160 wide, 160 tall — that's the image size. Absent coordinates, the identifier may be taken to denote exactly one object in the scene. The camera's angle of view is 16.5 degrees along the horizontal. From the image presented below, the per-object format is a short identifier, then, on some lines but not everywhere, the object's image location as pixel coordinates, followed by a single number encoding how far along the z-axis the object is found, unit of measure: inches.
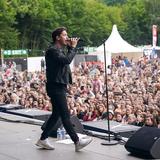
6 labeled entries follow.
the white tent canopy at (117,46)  1307.8
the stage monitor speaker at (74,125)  303.4
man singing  256.7
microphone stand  286.0
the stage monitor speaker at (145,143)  249.1
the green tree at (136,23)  3105.3
